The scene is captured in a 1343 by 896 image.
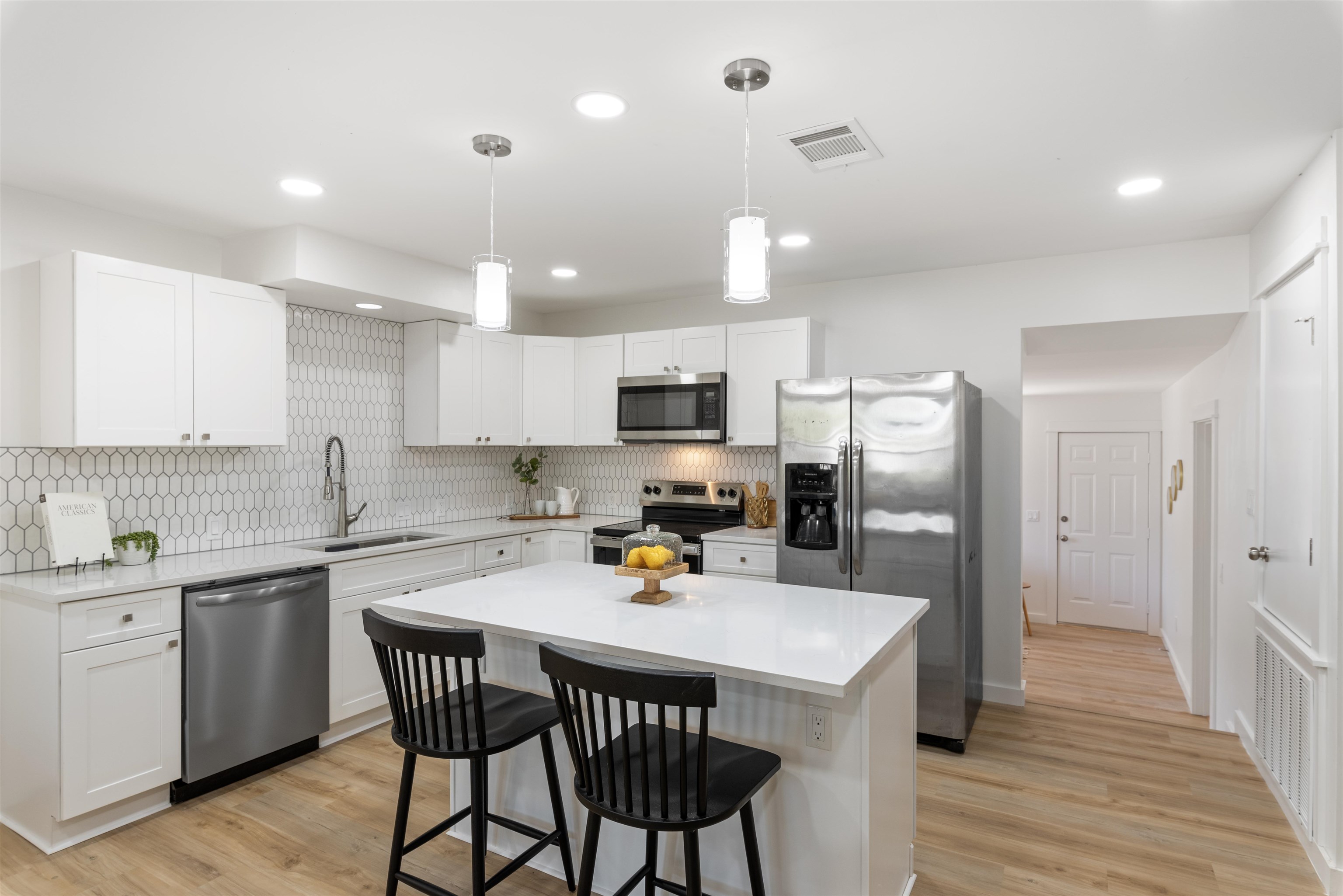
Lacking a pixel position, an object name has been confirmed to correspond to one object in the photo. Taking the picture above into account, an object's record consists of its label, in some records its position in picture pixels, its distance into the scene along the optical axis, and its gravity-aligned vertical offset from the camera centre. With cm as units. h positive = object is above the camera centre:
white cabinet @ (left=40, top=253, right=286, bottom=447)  292 +40
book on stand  287 -31
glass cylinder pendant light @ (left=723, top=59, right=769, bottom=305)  195 +53
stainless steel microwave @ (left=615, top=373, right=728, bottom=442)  458 +28
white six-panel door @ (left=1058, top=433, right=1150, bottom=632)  747 -80
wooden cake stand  241 -44
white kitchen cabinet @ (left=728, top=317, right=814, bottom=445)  438 +51
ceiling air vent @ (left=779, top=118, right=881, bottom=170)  242 +106
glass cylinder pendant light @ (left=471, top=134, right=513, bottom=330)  236 +51
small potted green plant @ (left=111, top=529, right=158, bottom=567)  314 -43
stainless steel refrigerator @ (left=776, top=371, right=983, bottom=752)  347 -25
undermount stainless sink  386 -52
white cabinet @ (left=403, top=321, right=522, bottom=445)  452 +41
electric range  466 -41
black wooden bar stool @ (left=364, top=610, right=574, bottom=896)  194 -79
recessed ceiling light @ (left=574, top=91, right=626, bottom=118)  221 +106
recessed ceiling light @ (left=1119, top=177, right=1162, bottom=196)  287 +106
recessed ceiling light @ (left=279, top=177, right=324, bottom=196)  291 +106
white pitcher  544 -35
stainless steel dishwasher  295 -96
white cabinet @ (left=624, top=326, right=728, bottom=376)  465 +65
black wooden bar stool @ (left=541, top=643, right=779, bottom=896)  158 -79
